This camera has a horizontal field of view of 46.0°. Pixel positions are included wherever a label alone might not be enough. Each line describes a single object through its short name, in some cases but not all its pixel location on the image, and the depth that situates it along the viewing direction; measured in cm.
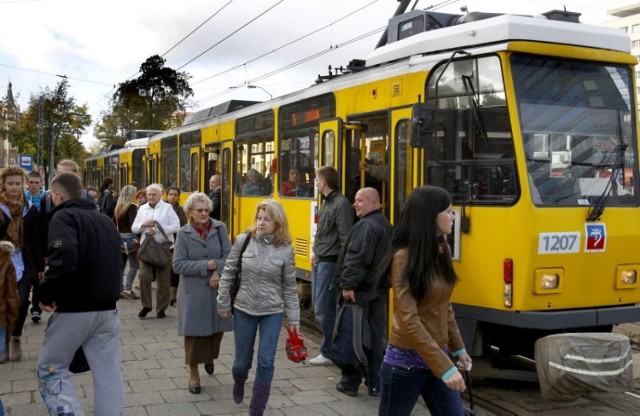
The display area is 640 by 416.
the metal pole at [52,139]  3950
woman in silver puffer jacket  543
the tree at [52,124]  4681
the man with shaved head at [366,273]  623
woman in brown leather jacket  361
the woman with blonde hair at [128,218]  1083
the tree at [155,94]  5088
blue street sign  2692
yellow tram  621
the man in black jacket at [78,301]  452
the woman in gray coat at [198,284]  627
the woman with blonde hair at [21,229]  697
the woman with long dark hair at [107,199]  1431
